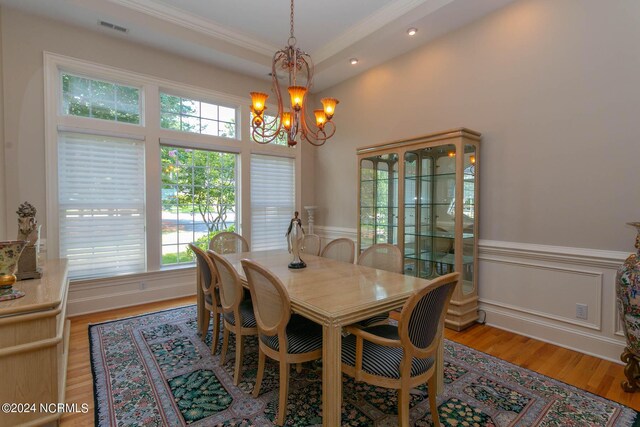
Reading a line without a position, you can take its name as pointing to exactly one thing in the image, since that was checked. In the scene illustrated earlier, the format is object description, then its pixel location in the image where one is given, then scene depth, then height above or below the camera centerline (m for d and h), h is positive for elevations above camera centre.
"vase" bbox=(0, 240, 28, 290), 1.71 -0.31
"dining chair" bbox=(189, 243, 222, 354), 2.51 -0.71
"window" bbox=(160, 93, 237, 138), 4.09 +1.30
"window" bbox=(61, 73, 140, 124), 3.46 +1.29
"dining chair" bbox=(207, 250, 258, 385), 2.12 -0.74
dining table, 1.51 -0.52
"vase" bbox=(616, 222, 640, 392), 1.99 -0.69
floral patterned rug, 1.79 -1.24
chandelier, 2.34 +0.82
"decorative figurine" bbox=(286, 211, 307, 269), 2.55 -0.28
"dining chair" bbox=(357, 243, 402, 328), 2.54 -0.45
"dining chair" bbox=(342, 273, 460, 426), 1.44 -0.76
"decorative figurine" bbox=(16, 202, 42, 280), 2.10 -0.29
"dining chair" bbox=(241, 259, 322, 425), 1.69 -0.73
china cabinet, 3.11 +0.03
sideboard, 1.54 -0.79
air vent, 3.33 +2.03
